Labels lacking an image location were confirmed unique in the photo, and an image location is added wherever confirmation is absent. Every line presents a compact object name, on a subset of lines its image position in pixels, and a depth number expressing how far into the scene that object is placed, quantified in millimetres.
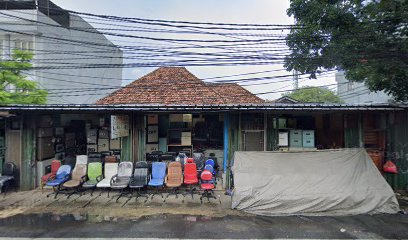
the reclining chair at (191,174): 8692
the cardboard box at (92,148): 10859
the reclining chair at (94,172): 9023
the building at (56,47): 14602
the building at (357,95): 17359
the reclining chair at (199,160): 9847
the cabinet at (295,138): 9352
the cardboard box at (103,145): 10719
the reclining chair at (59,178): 8482
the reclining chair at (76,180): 8527
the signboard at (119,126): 8305
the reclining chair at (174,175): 8570
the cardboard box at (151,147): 11206
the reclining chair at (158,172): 8766
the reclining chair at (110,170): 9128
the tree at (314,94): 34125
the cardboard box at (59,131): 10441
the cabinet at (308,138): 9258
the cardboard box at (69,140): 11070
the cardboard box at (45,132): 9453
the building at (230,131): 8516
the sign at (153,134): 11219
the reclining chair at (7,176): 8958
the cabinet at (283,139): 9281
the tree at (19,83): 12297
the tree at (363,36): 8148
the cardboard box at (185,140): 11508
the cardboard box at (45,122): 9539
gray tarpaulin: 6973
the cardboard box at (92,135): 10898
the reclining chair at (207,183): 8383
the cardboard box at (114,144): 10481
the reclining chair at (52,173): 8945
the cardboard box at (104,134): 10719
